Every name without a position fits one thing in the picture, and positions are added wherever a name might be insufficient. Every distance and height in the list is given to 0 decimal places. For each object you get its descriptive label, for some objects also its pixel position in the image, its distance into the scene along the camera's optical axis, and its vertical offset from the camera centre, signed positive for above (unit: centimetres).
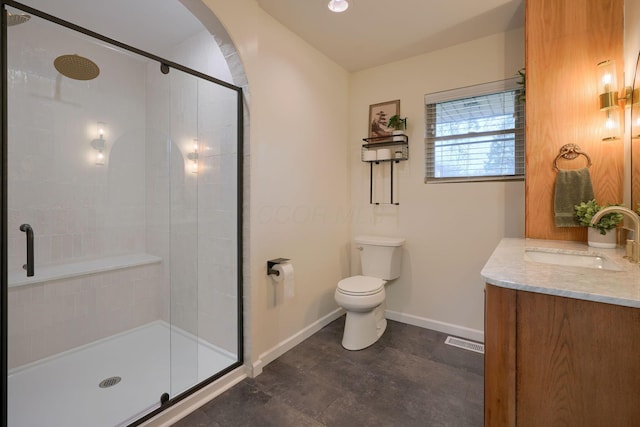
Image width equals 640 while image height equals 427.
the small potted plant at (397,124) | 276 +82
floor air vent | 237 -107
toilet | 232 -61
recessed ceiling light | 200 +141
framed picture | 289 +96
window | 240 +67
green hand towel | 182 +12
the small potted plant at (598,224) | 164 -7
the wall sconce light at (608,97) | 172 +66
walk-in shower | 191 -13
